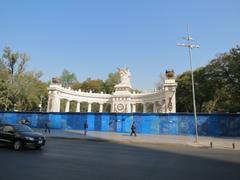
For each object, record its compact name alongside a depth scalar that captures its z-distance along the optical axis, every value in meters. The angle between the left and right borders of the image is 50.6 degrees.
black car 14.41
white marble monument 42.91
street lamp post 25.88
